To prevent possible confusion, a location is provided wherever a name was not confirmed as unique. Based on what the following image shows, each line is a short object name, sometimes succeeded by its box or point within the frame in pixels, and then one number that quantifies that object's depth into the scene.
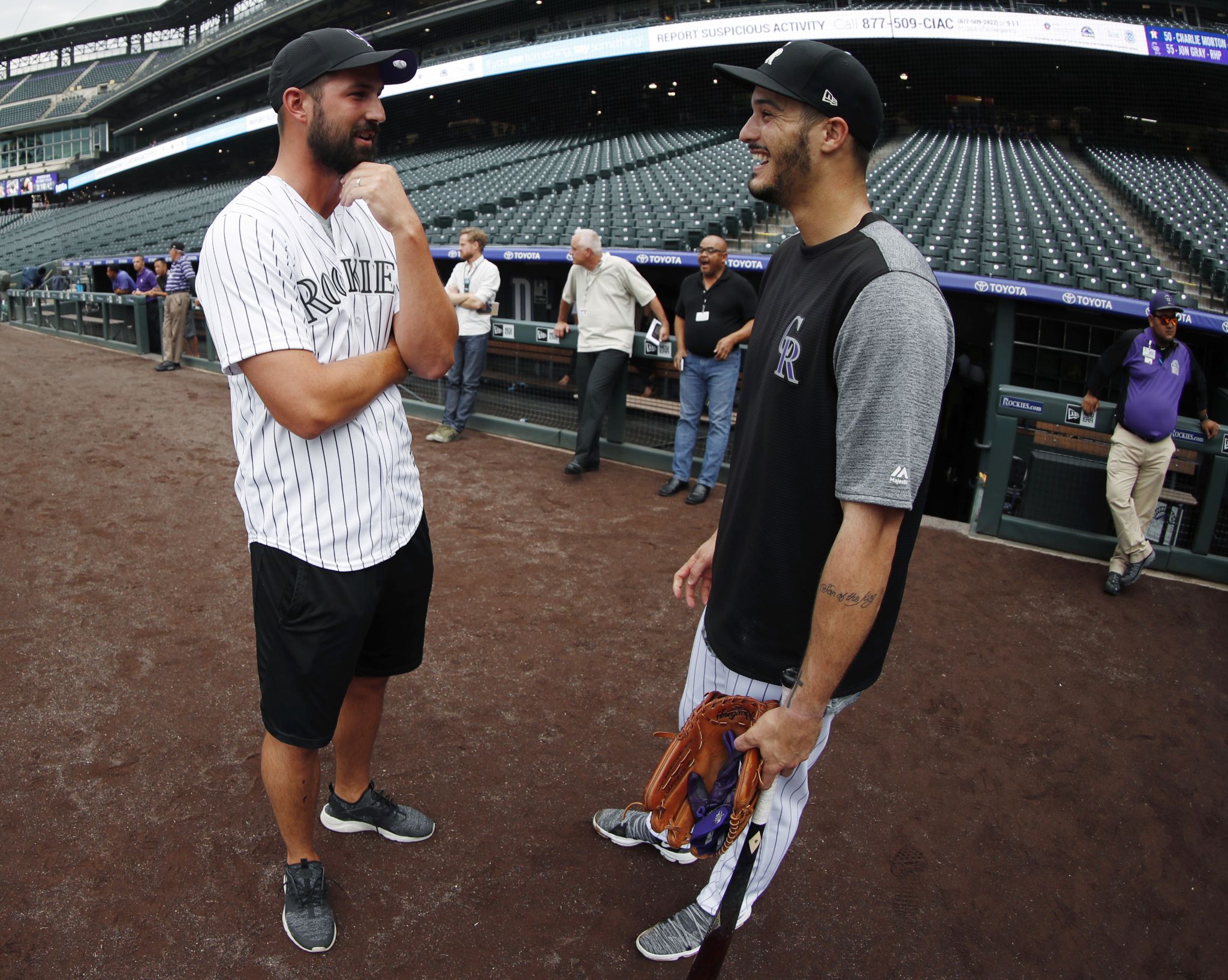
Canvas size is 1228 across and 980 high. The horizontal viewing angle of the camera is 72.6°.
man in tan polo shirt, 5.86
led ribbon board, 17.61
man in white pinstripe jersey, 1.62
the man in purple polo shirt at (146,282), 11.86
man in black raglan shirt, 1.31
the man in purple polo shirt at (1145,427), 4.42
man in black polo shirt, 5.37
